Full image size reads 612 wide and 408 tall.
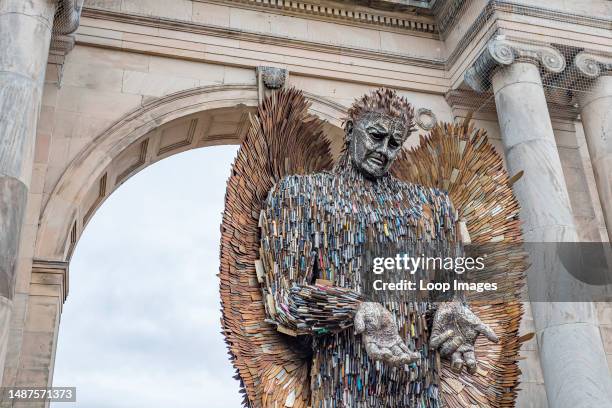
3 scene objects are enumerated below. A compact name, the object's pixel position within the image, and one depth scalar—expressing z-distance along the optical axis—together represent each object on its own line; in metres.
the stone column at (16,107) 6.25
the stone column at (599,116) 10.02
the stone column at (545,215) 7.94
